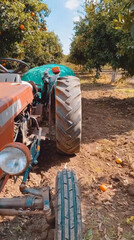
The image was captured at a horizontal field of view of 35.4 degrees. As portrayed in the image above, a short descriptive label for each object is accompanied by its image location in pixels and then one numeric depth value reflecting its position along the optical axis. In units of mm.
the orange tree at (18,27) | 5586
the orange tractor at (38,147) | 1253
